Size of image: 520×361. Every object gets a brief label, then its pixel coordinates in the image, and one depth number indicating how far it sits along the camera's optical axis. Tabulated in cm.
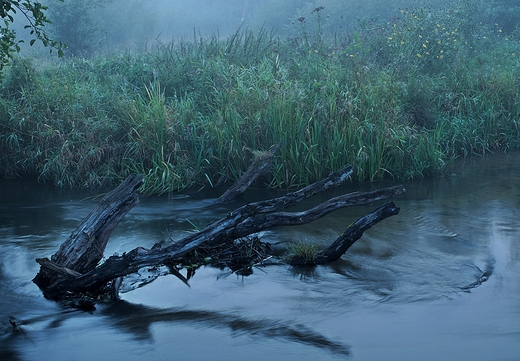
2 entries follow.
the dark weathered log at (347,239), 537
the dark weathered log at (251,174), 833
